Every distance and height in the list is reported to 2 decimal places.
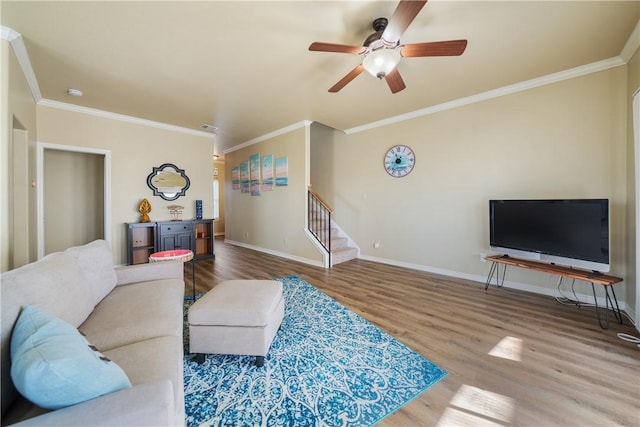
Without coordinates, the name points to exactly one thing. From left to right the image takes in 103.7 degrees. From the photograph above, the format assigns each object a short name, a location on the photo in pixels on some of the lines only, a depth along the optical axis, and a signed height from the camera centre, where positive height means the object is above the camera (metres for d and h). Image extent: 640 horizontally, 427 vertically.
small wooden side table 2.86 -0.54
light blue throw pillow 0.79 -0.52
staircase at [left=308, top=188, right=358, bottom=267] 4.89 -0.54
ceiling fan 1.88 +1.32
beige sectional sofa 0.82 -0.66
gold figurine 4.55 +0.02
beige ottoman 1.83 -0.87
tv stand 2.42 -0.68
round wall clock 4.52 +0.90
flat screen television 2.56 -0.25
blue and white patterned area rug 1.44 -1.17
